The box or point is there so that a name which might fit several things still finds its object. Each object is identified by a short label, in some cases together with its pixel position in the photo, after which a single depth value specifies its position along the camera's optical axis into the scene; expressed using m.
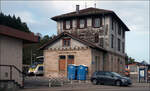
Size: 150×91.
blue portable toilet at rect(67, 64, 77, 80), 30.61
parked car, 24.30
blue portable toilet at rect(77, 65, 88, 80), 30.14
